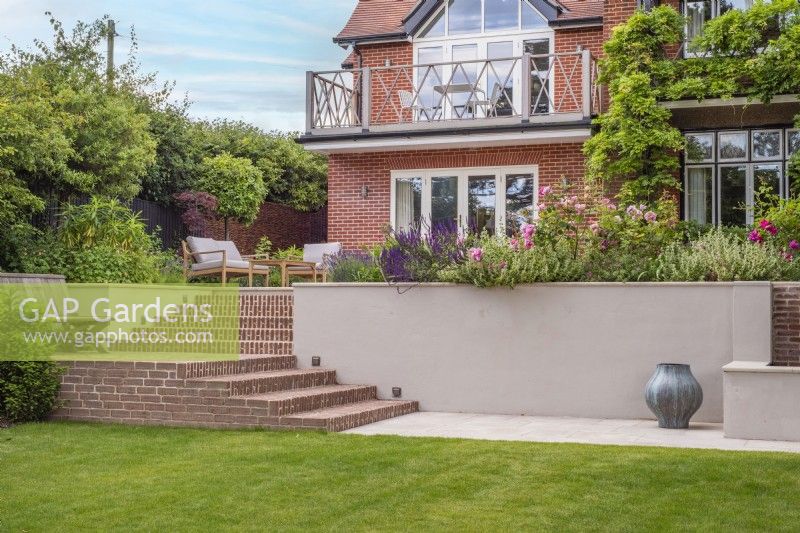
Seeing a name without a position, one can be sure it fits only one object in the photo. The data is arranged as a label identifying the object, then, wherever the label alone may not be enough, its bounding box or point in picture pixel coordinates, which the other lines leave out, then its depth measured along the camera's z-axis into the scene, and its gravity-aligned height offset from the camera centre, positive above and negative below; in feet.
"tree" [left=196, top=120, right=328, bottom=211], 90.02 +10.40
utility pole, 93.91 +21.57
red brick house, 55.72 +8.76
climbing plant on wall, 51.55 +10.32
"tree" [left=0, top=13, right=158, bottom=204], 60.34 +9.10
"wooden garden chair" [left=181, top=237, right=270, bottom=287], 52.18 +0.98
